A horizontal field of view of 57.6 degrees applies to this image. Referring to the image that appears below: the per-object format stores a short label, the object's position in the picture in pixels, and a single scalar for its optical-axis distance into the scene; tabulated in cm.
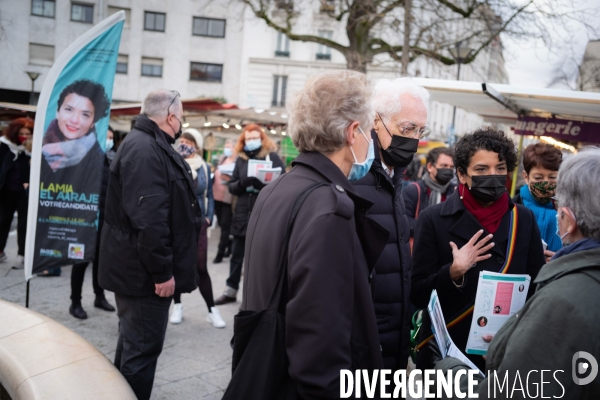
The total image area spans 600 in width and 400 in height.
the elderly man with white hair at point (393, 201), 245
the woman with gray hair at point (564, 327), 153
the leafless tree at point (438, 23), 1509
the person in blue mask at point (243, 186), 662
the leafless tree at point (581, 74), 1430
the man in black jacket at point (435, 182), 499
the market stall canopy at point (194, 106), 1203
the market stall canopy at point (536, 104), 512
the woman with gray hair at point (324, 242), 166
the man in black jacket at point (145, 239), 328
